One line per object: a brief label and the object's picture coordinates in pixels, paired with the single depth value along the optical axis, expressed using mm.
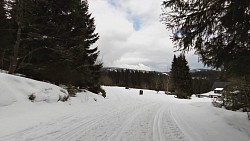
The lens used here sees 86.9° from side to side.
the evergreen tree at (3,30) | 9300
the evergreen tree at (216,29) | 3659
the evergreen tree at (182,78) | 31258
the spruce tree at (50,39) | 8278
